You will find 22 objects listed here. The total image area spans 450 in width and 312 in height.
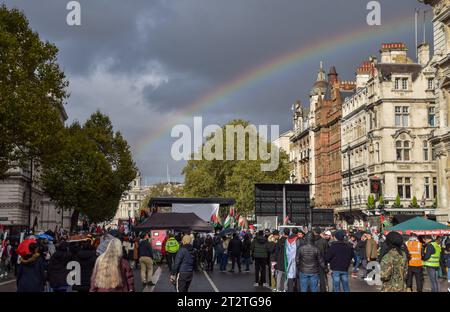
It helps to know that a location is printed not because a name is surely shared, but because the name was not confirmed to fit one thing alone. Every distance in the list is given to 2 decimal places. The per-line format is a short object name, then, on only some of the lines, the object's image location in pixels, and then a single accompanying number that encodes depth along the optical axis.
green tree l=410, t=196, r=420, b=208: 58.03
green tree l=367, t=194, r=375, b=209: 57.51
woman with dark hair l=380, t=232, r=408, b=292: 10.56
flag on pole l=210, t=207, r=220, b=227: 39.91
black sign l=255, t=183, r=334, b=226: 28.52
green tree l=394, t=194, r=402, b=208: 57.81
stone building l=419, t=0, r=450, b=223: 40.69
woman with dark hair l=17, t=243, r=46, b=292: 11.11
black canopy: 29.70
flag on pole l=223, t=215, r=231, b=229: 40.34
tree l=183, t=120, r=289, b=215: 83.06
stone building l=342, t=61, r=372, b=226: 69.46
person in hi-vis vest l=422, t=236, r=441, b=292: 17.36
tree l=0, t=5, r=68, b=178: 32.34
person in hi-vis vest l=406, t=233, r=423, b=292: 17.00
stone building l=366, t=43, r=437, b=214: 63.16
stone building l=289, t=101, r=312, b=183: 94.60
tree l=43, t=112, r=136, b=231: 66.81
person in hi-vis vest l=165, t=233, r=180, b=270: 22.48
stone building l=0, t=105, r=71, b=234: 60.78
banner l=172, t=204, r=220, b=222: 40.31
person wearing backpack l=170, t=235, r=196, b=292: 13.78
